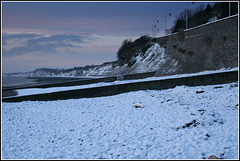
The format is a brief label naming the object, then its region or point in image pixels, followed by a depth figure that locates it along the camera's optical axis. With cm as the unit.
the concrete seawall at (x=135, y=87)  1599
